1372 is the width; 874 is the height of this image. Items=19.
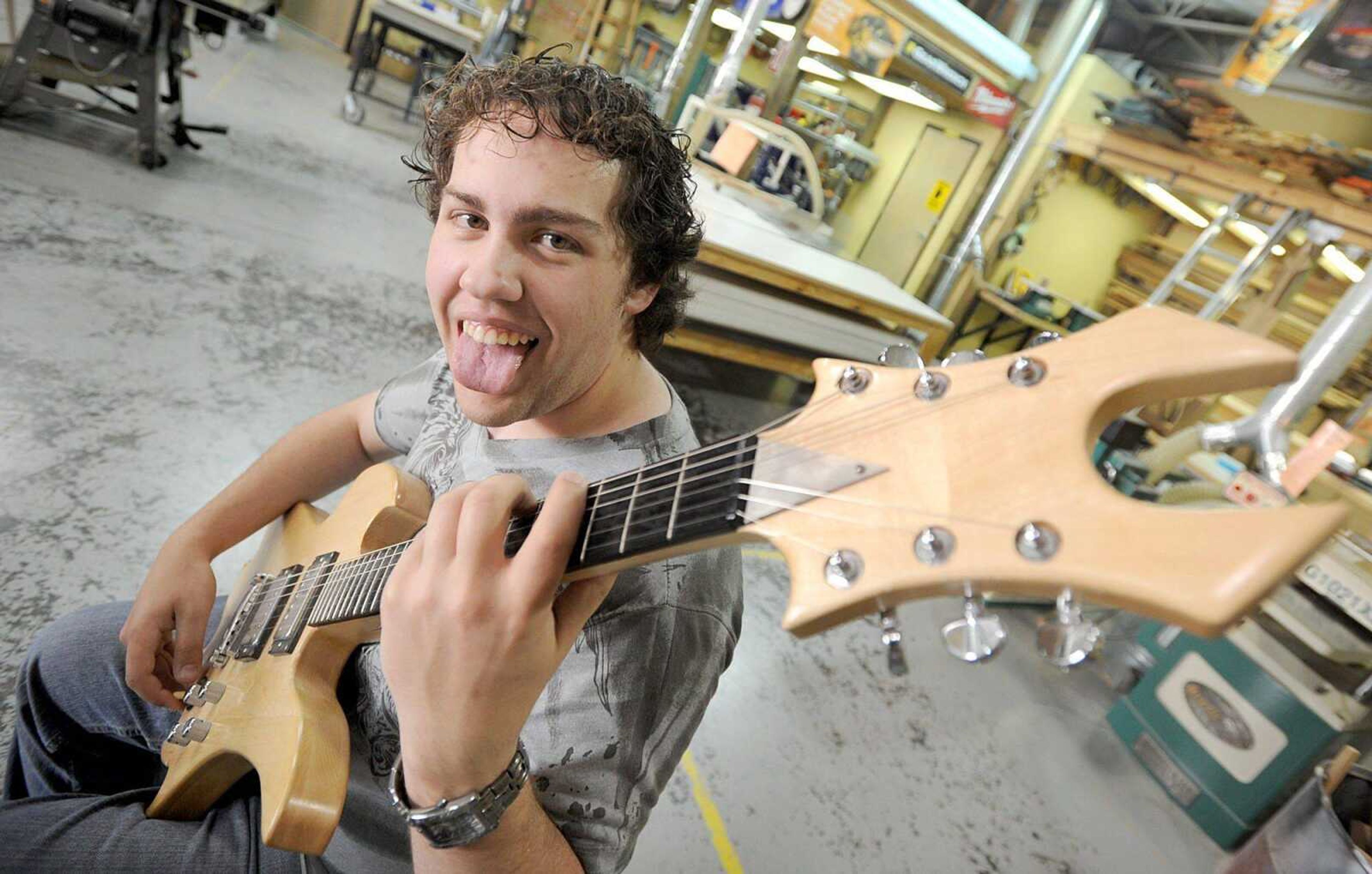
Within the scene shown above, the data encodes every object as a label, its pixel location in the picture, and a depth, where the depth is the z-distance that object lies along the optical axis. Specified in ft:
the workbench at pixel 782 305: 10.78
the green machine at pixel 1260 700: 7.32
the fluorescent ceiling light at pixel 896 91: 20.38
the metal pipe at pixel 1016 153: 16.11
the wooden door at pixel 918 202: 20.33
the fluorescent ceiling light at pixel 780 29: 16.61
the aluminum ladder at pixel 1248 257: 10.73
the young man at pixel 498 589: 2.35
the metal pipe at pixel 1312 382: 8.26
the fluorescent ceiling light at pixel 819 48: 17.61
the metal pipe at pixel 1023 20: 17.46
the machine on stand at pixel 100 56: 11.68
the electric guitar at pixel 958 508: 1.55
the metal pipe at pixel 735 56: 12.17
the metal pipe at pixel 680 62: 14.21
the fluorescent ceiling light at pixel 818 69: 24.09
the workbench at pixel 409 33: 24.21
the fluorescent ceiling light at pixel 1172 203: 18.74
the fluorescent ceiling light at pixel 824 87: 22.18
